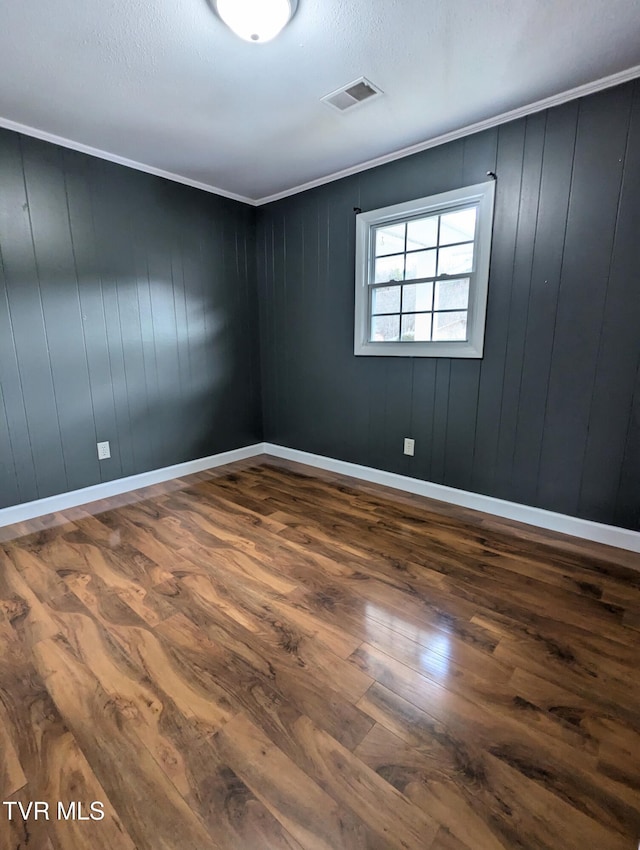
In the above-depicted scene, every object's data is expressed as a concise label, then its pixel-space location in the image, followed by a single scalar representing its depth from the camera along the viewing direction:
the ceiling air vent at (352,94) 1.98
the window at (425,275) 2.50
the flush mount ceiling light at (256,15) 1.48
